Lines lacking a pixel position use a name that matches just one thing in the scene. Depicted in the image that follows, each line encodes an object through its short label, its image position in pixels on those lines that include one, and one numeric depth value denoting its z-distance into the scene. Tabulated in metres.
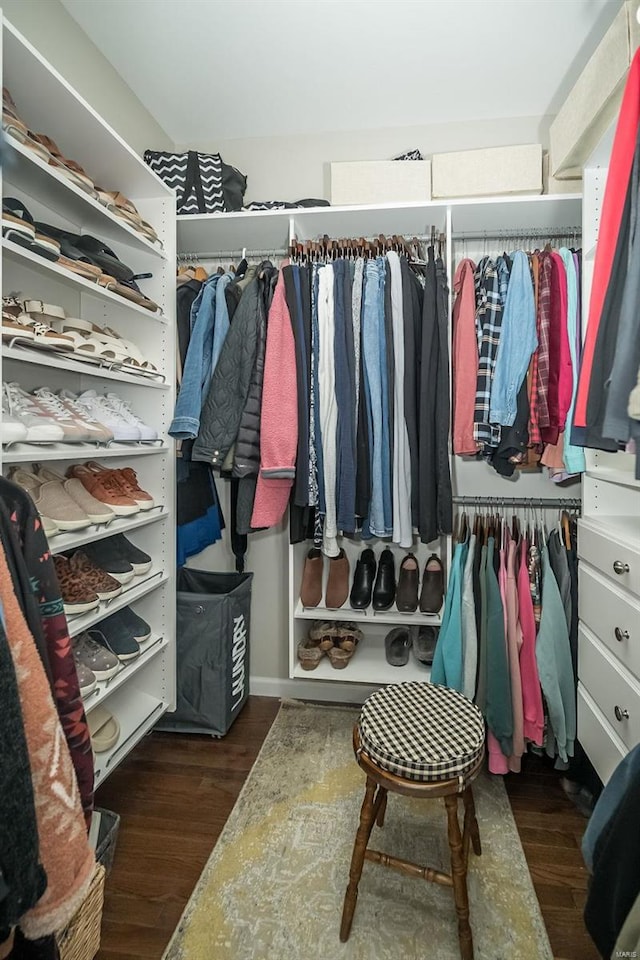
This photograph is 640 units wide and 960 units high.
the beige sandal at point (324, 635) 2.16
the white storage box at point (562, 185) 1.82
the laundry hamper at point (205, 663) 1.99
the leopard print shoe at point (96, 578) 1.48
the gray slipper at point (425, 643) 2.09
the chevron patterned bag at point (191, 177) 2.02
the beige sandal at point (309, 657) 2.08
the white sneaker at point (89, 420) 1.39
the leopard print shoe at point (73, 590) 1.37
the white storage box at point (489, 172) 1.86
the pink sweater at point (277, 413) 1.75
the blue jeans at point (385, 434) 1.76
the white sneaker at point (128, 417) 1.69
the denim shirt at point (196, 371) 1.82
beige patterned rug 1.18
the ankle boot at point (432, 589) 2.01
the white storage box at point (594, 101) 1.31
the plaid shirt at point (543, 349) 1.68
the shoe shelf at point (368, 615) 2.02
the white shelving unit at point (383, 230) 1.87
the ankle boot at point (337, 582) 2.13
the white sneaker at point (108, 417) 1.56
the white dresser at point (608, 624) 1.24
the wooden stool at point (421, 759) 1.11
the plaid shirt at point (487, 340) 1.73
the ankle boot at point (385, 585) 2.08
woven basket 0.99
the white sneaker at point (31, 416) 1.20
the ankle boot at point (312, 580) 2.14
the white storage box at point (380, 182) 1.93
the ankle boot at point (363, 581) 2.09
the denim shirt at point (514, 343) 1.69
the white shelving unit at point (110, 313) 1.27
